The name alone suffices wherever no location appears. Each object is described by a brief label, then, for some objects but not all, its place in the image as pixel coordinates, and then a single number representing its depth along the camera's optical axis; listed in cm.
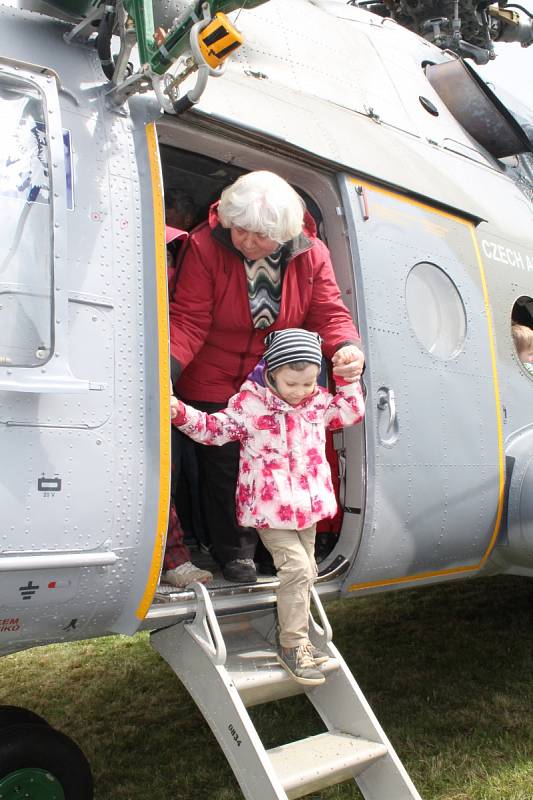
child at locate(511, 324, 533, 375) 437
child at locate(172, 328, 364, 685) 287
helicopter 243
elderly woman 295
